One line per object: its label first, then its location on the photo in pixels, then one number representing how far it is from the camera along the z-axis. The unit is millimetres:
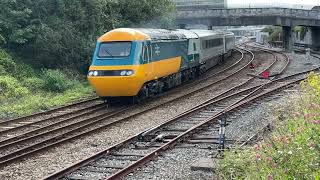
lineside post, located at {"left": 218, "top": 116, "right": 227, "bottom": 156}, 10859
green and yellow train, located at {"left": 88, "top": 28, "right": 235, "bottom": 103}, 17944
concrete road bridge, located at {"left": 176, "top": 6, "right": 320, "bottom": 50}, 53406
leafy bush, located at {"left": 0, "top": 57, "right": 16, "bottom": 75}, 22834
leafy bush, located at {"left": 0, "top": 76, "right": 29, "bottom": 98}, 20203
